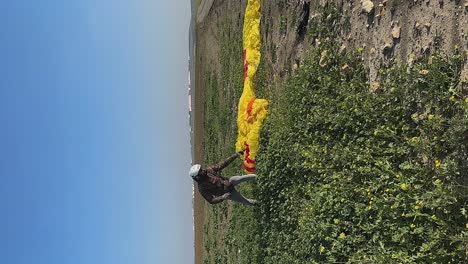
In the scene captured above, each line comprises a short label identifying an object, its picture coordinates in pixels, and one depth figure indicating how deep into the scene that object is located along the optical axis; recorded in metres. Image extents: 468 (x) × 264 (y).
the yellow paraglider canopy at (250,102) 12.28
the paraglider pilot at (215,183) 11.04
